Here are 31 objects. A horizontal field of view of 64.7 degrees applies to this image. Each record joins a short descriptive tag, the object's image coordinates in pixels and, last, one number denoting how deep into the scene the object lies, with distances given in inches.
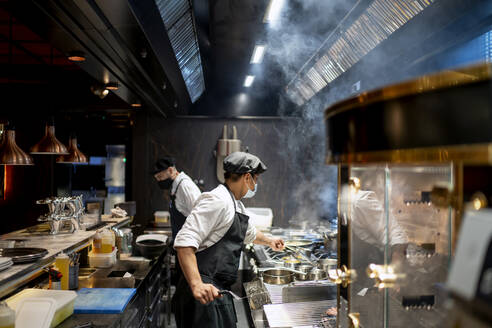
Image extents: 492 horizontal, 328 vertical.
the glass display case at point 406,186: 25.8
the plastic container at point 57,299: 85.4
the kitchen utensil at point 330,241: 141.3
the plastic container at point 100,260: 140.2
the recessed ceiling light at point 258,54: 166.1
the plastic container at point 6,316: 70.5
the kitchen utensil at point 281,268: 117.8
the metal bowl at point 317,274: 112.2
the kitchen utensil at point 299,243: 163.6
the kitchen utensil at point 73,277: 110.4
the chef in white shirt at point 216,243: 90.7
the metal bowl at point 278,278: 111.8
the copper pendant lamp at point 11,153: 134.5
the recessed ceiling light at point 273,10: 117.2
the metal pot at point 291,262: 125.0
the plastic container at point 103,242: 143.8
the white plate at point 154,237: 173.5
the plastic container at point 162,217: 245.3
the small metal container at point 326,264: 119.8
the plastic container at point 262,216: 236.5
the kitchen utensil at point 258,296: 102.3
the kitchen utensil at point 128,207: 207.2
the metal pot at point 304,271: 113.9
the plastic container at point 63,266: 108.6
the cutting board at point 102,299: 96.3
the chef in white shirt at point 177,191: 172.4
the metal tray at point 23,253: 87.8
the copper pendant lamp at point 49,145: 156.1
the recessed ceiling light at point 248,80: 226.8
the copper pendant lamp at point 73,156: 194.1
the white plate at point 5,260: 81.3
